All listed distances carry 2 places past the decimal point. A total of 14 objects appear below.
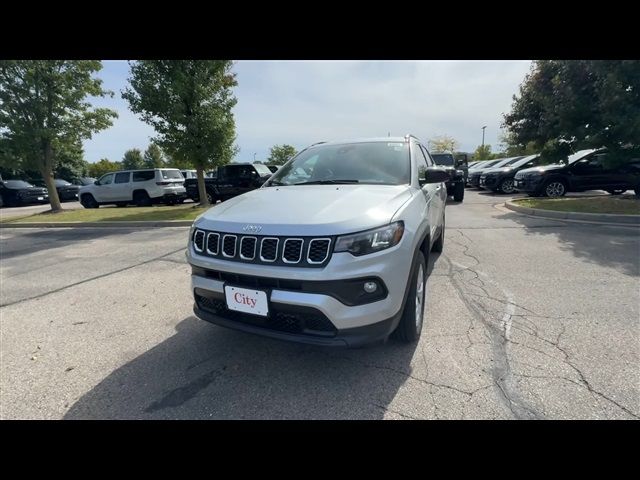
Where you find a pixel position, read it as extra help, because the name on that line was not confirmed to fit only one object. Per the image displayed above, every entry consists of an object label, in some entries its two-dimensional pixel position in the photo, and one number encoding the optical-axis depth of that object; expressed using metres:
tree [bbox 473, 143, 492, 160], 44.03
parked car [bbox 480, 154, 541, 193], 14.70
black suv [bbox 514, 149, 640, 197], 11.01
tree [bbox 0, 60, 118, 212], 11.50
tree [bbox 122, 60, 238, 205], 11.03
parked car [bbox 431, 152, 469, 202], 12.39
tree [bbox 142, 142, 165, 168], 52.62
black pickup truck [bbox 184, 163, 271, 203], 14.09
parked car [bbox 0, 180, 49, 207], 18.91
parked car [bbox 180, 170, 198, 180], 18.61
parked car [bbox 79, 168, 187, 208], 14.84
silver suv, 2.01
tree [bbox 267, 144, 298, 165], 49.24
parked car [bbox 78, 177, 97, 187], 23.60
